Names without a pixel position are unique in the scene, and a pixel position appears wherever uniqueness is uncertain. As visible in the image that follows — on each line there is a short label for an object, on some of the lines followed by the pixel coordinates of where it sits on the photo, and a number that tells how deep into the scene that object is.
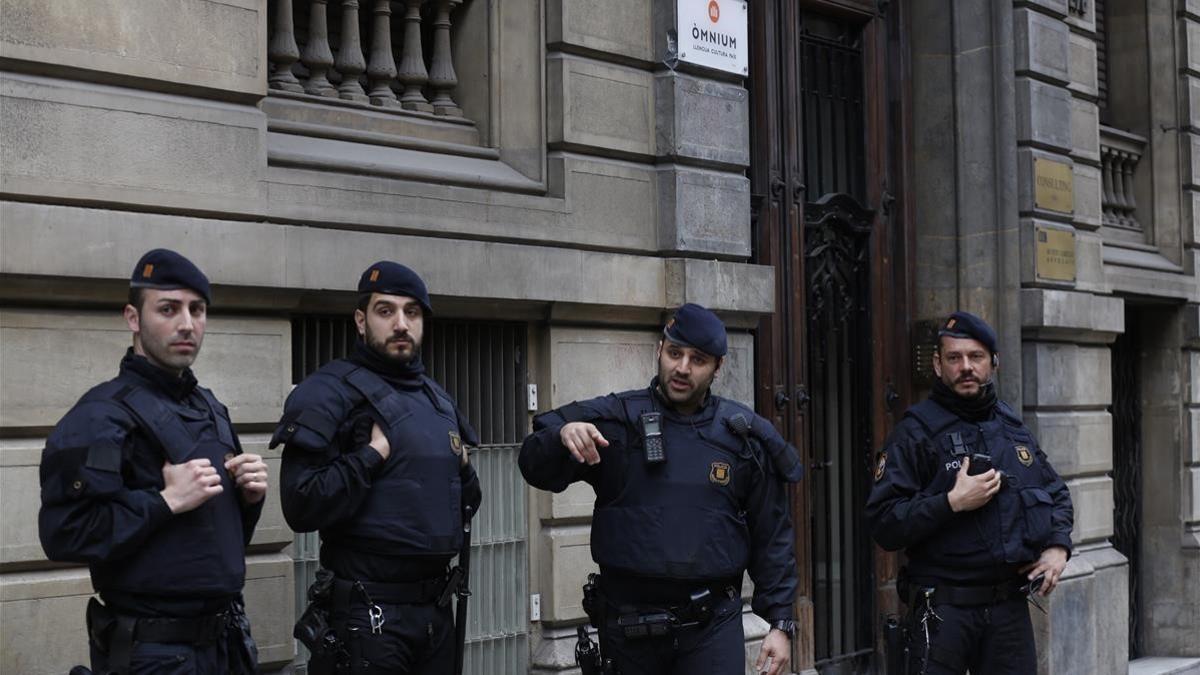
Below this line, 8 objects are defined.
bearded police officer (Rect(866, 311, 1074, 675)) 6.68
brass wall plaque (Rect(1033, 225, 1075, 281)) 10.50
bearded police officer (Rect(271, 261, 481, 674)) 5.23
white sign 8.12
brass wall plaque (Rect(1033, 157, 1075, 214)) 10.59
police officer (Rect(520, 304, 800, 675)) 5.66
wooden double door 9.29
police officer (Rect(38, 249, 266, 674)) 4.52
